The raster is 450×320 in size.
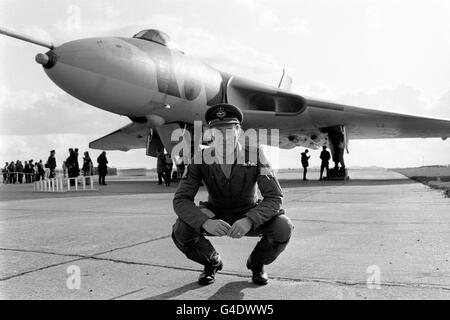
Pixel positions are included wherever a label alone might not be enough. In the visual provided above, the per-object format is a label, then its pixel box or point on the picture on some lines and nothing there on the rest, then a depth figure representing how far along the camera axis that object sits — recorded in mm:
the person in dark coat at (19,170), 30712
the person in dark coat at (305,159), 20455
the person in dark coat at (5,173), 30383
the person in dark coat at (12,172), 30220
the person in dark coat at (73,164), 17609
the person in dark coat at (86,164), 19984
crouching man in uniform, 3033
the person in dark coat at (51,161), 22633
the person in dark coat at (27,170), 31031
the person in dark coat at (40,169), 26969
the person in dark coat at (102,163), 19266
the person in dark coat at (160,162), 16380
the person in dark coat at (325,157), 19344
